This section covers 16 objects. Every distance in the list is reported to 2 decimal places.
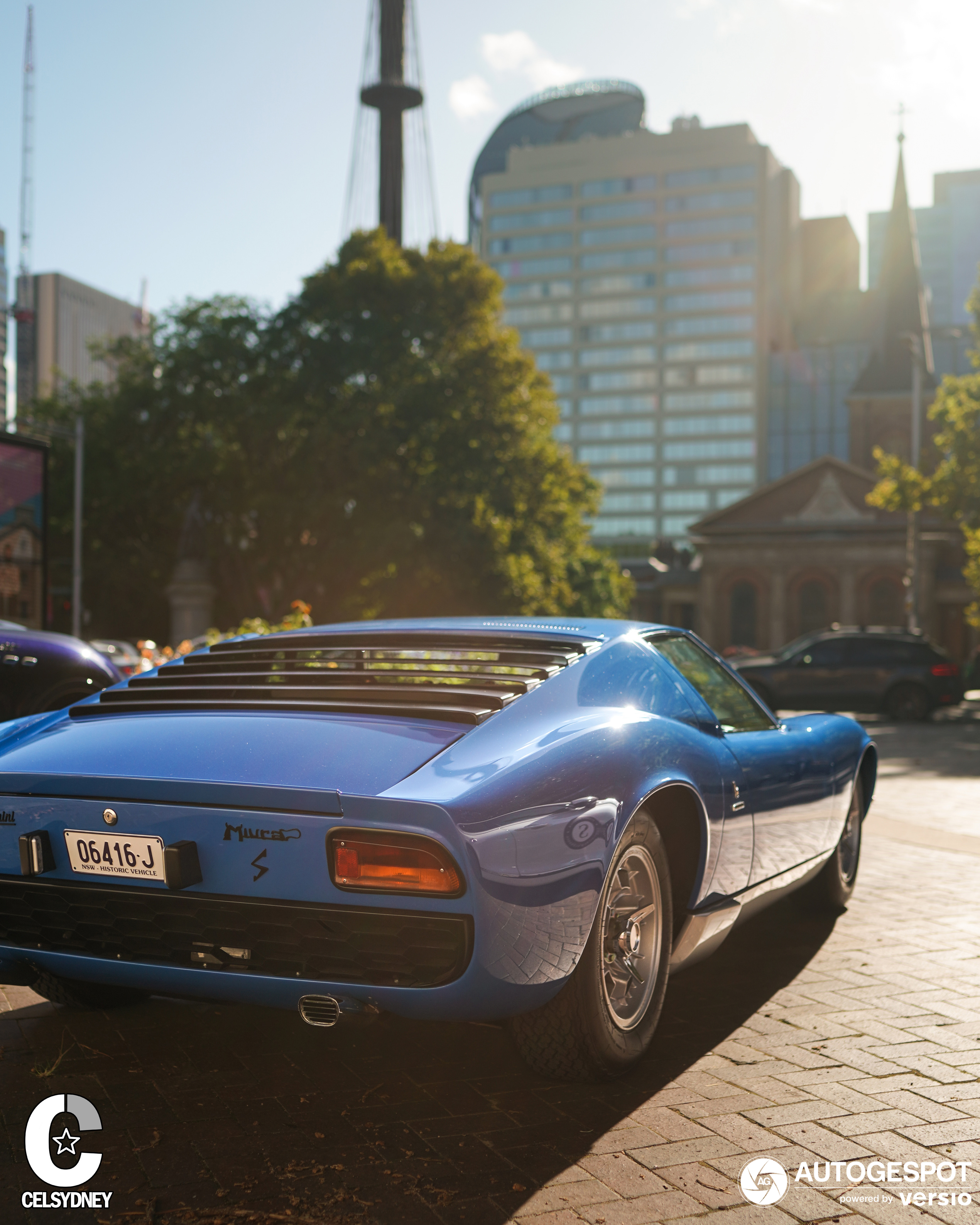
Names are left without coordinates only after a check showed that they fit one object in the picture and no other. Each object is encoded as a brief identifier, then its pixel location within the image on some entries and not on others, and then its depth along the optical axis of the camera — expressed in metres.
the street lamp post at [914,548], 35.28
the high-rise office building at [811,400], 129.88
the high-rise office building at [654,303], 127.94
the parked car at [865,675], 22.50
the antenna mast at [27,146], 120.62
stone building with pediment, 62.81
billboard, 14.74
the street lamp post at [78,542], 35.34
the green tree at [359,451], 30.28
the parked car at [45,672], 6.88
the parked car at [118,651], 23.86
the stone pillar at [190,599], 27.88
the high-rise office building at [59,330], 144.88
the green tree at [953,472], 26.03
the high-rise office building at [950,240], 178.25
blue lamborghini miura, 2.71
